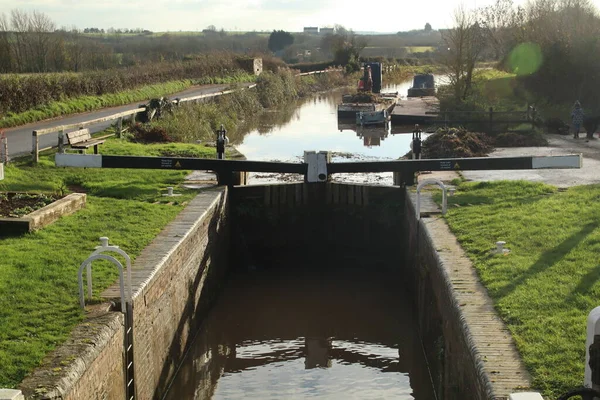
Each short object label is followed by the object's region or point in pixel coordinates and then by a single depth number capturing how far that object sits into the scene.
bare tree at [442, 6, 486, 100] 33.74
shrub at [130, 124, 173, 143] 22.52
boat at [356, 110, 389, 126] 34.81
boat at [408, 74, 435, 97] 50.94
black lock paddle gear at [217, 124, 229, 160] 15.77
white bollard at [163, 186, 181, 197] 14.09
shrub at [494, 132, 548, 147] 22.62
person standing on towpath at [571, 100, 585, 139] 24.09
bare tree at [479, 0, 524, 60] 55.17
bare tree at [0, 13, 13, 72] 36.41
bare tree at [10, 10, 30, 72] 38.14
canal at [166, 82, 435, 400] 10.09
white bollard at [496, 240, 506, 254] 9.95
